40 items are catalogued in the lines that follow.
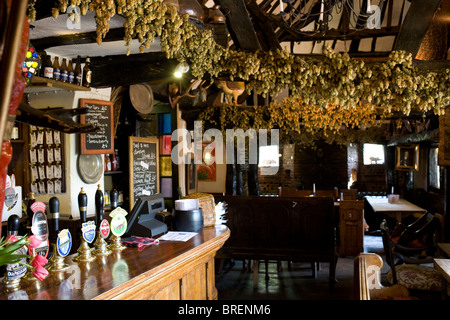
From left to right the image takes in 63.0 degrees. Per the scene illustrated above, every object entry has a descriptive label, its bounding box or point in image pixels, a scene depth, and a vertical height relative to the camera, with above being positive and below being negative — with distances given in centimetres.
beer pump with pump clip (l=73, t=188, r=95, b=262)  210 -42
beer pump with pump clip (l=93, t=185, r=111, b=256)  223 -42
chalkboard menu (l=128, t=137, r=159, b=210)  600 -7
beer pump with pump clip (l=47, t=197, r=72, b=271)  192 -43
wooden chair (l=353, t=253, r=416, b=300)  179 -61
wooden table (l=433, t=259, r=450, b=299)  286 -90
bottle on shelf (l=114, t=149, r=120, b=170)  608 +5
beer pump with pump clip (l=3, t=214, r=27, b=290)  164 -48
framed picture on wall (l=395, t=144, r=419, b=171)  1012 +1
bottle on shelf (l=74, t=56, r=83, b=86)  417 +101
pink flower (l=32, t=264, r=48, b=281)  171 -51
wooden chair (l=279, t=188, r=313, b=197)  955 -88
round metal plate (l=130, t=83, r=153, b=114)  589 +106
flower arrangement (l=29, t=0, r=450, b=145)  393 +93
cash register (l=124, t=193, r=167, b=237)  258 -41
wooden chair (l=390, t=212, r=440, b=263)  494 -118
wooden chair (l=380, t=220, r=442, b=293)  377 -125
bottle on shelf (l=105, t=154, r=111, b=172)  570 -2
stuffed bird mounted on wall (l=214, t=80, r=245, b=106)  678 +137
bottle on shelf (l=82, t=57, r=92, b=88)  428 +103
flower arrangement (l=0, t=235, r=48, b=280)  160 -45
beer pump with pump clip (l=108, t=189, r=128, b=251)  233 -42
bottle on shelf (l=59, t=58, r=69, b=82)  396 +98
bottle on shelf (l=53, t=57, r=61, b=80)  385 +97
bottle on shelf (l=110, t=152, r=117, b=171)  591 +0
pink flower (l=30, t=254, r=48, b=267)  172 -46
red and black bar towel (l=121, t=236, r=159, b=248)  240 -53
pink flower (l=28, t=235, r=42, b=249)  173 -38
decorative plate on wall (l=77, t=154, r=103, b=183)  455 -6
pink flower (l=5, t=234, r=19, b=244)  158 -33
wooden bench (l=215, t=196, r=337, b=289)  554 -108
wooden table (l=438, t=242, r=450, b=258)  373 -97
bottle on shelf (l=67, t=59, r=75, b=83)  405 +98
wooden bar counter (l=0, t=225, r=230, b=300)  162 -56
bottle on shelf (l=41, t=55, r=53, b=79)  373 +96
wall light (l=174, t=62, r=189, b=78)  407 +104
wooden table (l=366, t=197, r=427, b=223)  784 -112
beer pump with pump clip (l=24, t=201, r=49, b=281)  184 -33
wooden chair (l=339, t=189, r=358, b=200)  947 -94
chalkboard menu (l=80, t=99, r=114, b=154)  453 +45
